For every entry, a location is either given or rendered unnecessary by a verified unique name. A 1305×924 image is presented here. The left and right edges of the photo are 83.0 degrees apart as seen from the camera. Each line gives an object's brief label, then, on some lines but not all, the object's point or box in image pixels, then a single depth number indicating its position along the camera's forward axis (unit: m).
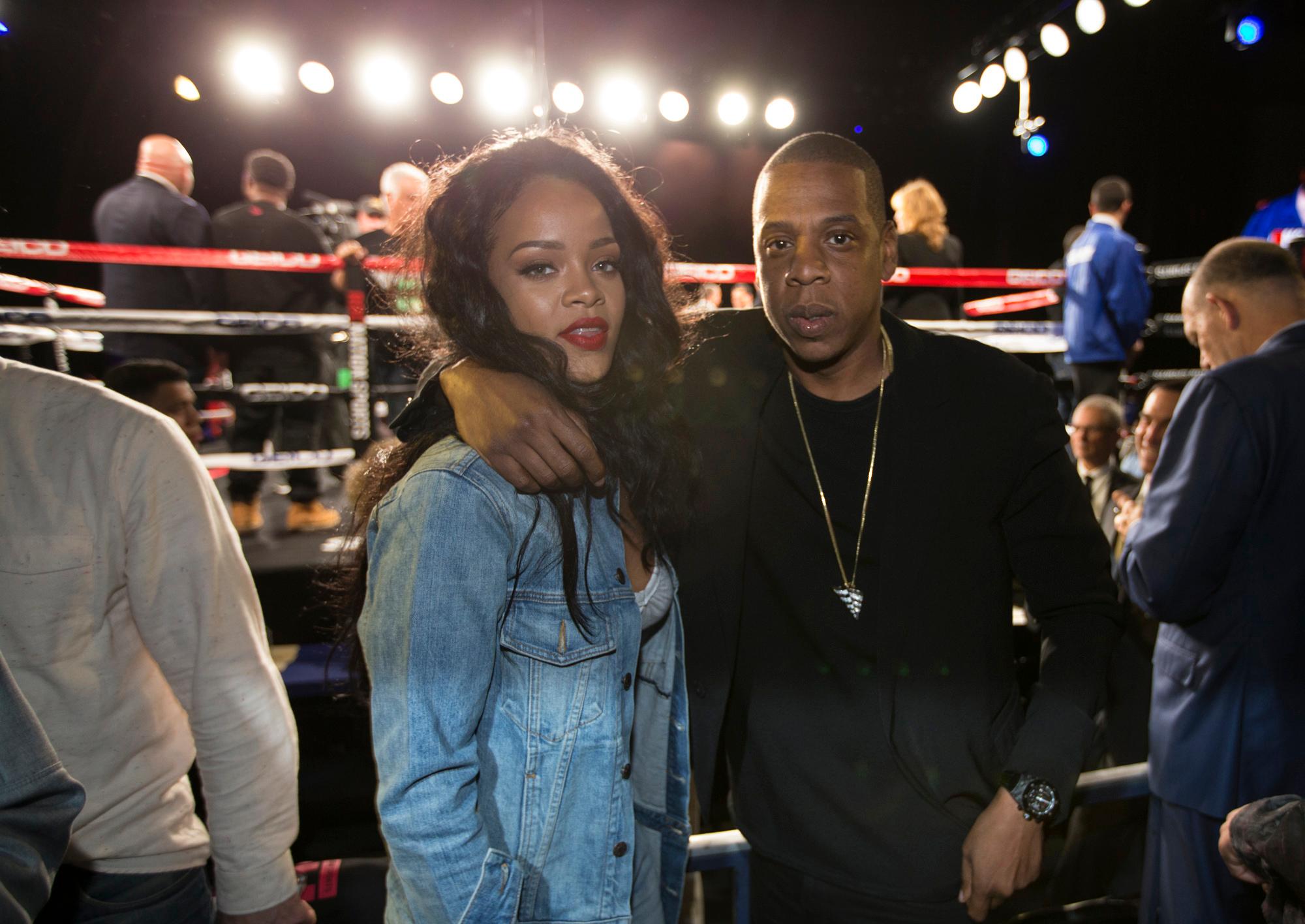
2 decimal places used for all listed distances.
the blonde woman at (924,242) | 5.05
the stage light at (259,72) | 4.13
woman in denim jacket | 1.03
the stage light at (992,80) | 6.26
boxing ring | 3.29
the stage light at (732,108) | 6.17
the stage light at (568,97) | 5.85
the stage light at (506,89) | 5.63
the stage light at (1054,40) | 5.70
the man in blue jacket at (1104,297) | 4.76
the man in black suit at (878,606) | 1.45
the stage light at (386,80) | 5.57
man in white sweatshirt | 1.19
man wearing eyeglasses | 3.62
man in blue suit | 1.80
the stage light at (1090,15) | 5.48
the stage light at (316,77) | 4.43
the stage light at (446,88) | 5.57
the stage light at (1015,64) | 5.97
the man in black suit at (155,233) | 3.57
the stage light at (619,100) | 5.93
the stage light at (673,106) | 6.20
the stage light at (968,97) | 6.56
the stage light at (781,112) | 6.21
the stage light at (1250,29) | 5.70
